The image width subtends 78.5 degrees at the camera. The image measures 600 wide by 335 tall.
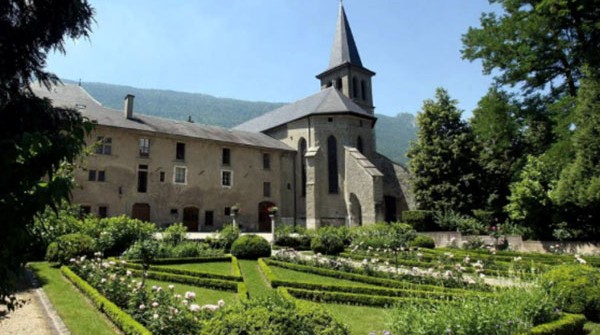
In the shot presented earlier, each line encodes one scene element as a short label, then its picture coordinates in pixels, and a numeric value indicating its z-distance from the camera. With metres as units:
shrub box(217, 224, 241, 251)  18.66
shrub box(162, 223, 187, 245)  17.39
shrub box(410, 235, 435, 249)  19.50
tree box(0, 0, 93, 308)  10.18
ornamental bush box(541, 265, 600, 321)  7.12
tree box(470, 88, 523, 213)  23.92
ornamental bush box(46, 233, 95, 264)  12.50
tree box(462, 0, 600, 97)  19.67
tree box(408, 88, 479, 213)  28.80
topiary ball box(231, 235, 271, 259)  16.20
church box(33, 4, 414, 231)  25.80
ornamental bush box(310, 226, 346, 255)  17.39
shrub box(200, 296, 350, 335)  3.42
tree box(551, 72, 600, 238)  15.91
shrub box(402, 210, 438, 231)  25.27
